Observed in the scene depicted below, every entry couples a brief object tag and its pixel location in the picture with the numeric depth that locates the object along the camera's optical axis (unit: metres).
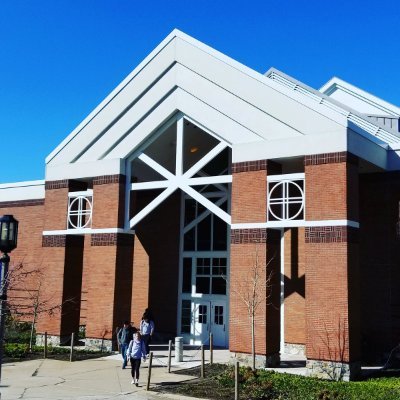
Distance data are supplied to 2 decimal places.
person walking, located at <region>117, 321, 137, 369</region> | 18.08
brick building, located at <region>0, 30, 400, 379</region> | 17.12
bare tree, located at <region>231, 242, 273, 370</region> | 17.80
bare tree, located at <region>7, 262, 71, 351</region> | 22.45
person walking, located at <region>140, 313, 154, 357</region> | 19.39
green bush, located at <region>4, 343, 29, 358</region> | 19.94
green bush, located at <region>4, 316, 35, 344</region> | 23.62
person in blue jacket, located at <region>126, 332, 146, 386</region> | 15.11
